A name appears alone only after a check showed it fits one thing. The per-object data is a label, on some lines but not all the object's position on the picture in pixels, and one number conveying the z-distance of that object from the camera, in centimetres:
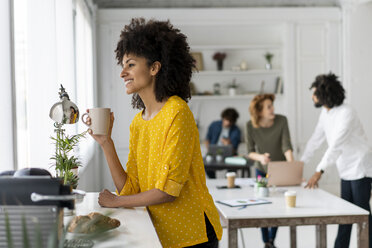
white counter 117
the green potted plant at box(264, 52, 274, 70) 721
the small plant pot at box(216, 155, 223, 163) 538
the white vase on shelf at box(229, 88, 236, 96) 710
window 251
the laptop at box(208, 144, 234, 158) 545
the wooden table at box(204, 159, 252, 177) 526
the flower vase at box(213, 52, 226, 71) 721
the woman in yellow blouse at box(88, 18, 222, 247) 139
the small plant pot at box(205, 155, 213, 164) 538
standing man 344
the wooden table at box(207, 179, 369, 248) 255
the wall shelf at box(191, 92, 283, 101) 706
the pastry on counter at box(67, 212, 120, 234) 111
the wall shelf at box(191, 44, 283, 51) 718
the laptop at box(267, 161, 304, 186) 339
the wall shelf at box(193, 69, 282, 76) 712
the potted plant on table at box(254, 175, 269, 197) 312
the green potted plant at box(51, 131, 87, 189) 159
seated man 684
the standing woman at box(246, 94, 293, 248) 407
